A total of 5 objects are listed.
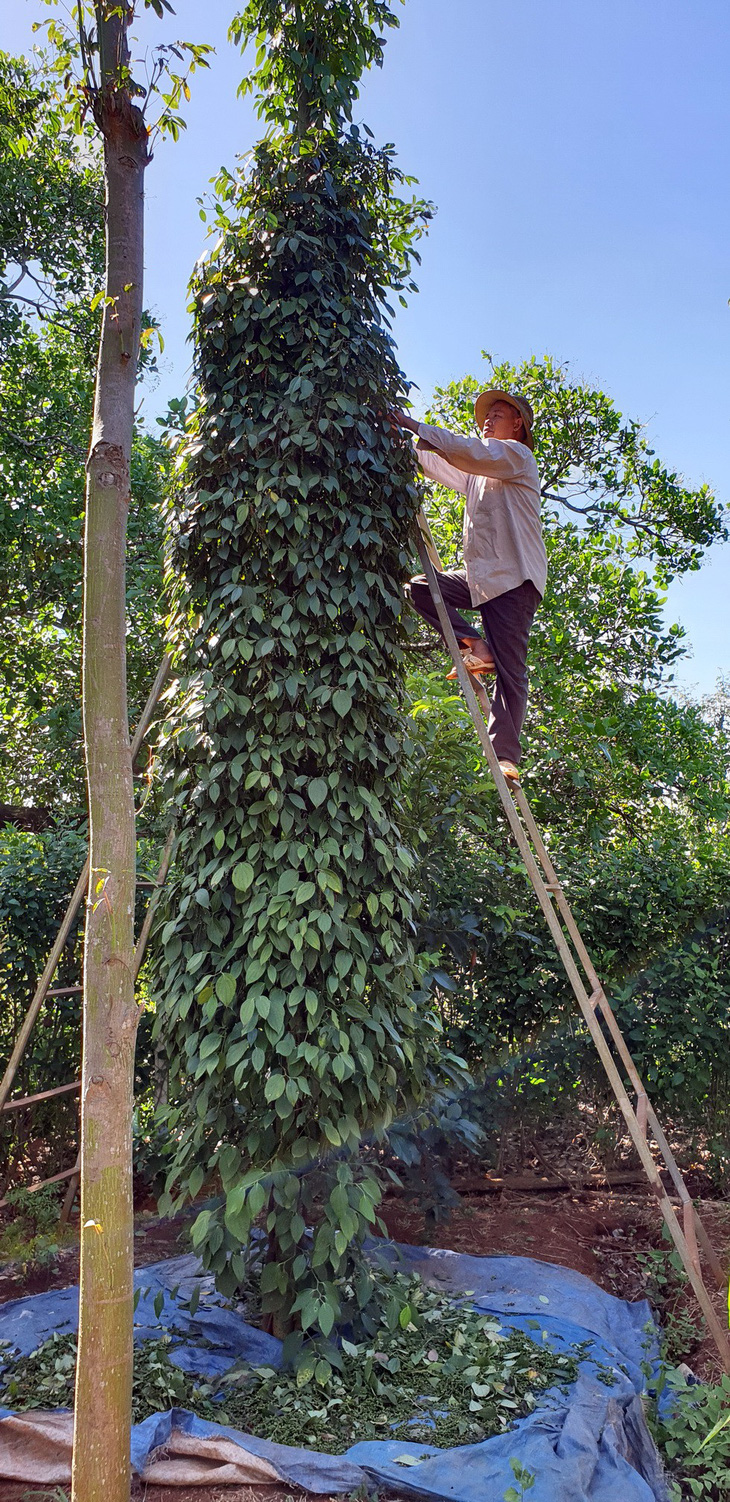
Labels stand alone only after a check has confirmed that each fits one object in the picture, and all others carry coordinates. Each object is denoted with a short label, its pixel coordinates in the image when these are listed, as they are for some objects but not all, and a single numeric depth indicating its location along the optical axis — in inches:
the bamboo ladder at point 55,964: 144.4
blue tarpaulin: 92.3
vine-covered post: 115.1
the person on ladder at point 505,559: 152.0
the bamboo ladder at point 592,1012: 116.6
